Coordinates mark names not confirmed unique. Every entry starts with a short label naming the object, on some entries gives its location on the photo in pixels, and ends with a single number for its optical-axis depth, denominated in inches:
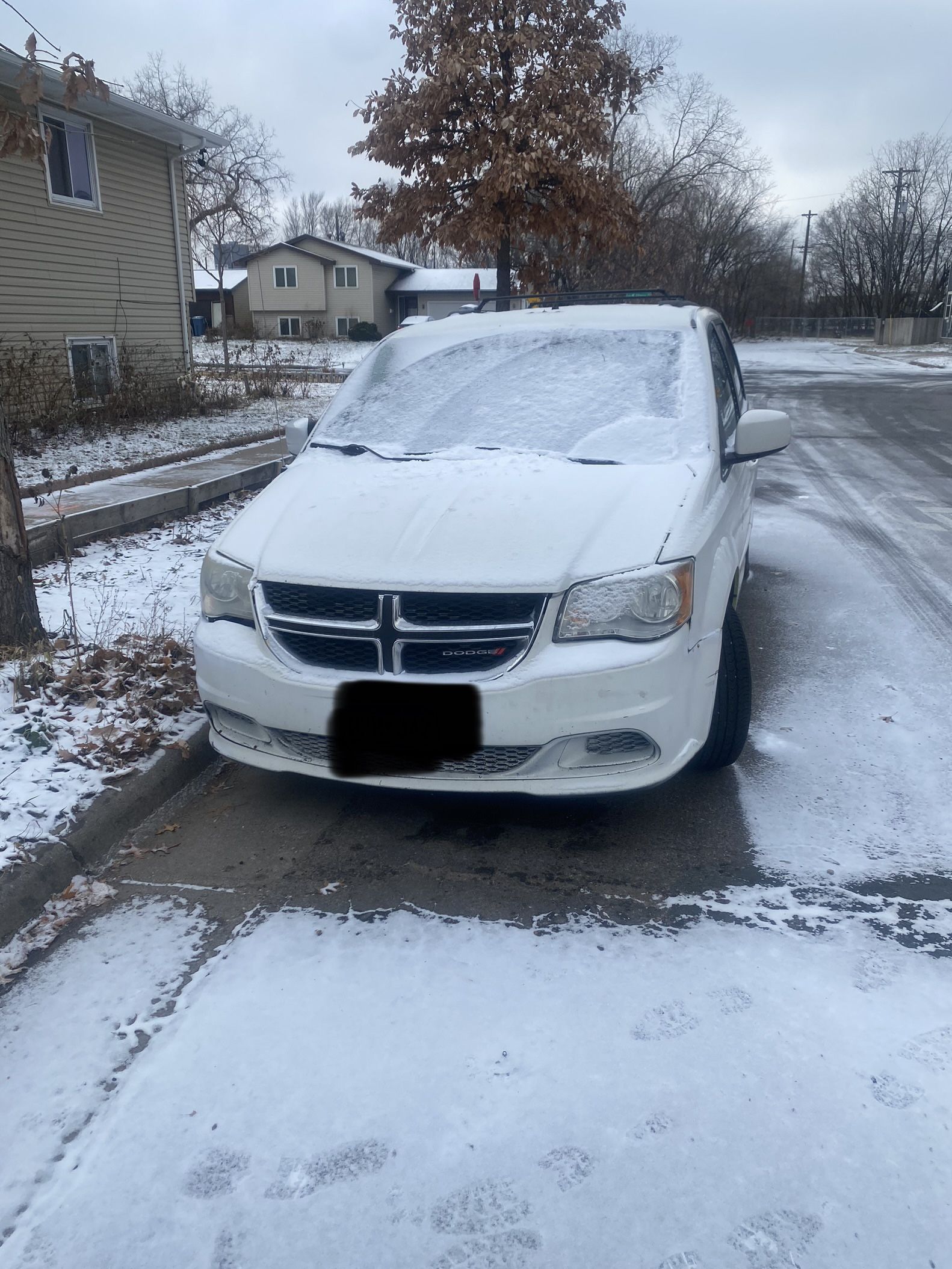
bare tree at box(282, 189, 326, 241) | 3880.4
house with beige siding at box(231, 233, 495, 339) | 2155.5
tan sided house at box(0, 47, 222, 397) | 535.2
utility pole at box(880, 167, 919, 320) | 2642.7
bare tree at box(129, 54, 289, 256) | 1987.0
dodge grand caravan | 122.5
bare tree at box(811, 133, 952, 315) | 2581.2
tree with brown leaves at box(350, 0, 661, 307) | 487.2
